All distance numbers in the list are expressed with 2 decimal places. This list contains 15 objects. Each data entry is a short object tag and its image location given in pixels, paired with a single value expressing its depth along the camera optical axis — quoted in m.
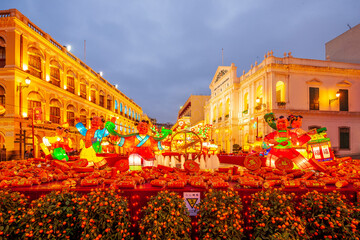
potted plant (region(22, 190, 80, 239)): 3.10
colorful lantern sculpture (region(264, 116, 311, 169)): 6.04
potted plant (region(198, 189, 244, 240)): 3.15
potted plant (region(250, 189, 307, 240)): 3.08
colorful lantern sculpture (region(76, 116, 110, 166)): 6.81
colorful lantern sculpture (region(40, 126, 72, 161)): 7.14
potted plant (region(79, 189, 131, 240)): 3.09
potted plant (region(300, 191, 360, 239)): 3.04
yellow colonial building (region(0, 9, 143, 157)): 16.62
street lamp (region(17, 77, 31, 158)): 16.55
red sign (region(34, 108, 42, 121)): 16.89
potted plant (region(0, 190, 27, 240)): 3.14
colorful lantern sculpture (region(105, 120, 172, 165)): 6.28
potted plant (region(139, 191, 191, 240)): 3.11
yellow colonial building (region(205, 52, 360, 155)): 21.92
